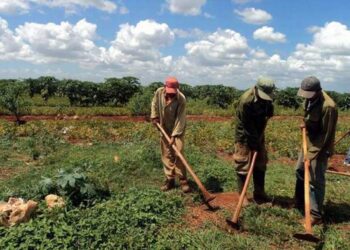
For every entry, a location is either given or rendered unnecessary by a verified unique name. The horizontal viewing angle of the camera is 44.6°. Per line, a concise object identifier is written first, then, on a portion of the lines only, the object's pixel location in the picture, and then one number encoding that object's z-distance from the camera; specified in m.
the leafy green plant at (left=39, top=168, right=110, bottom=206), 5.37
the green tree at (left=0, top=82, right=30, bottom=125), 14.65
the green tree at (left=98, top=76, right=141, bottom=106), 24.33
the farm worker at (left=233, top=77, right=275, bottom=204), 5.21
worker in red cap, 6.17
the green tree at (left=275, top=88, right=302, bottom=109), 26.77
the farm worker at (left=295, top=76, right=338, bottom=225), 4.84
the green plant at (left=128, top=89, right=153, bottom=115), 17.59
